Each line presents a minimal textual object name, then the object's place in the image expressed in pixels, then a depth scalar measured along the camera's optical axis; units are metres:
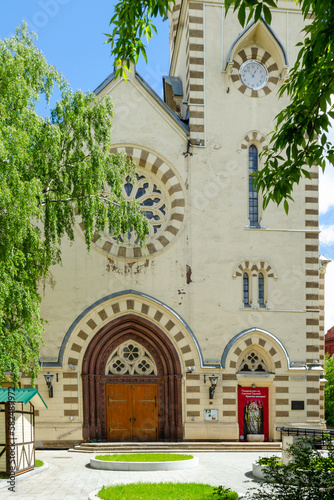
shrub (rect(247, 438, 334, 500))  8.55
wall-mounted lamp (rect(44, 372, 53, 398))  23.22
